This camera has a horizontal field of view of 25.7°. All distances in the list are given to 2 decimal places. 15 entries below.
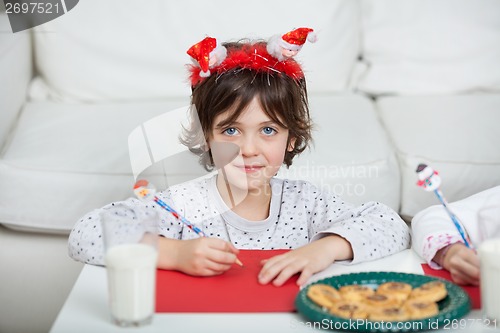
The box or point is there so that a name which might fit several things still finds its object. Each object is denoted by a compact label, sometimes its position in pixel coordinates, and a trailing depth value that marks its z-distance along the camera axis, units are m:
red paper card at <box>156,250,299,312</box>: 1.26
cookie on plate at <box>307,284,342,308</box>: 1.22
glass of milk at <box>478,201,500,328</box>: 1.20
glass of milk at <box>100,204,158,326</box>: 1.20
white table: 1.20
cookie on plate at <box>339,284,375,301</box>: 1.23
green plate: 1.18
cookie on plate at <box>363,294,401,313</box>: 1.21
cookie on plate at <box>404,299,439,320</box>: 1.19
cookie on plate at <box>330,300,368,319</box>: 1.19
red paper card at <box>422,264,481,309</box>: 1.26
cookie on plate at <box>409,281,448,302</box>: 1.22
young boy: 1.55
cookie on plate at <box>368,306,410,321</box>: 1.18
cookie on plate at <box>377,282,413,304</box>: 1.23
